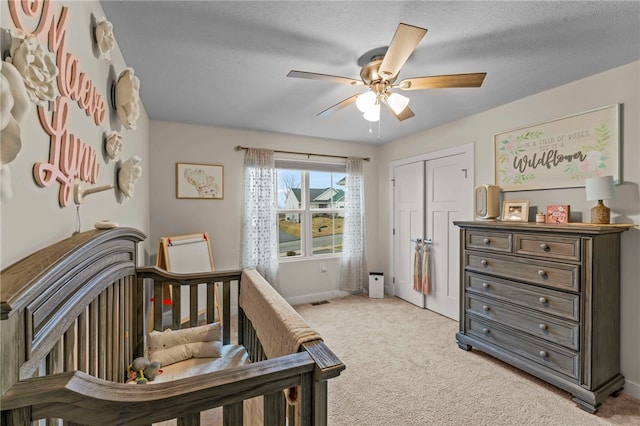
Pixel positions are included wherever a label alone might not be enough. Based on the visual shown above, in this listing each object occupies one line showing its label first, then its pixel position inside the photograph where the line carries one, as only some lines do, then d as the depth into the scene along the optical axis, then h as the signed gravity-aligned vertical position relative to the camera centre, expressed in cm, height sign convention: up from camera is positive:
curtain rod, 355 +78
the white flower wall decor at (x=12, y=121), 59 +19
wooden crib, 62 -43
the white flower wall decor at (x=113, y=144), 146 +35
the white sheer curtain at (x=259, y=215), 359 -5
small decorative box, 232 -3
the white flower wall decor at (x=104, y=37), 129 +79
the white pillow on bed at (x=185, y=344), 170 -82
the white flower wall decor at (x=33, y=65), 69 +36
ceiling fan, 149 +78
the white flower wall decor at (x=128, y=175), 172 +21
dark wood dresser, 193 -69
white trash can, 421 -111
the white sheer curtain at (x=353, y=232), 425 -32
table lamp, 198 +12
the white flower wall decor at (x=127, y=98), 153 +62
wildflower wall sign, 215 +49
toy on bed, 152 -86
